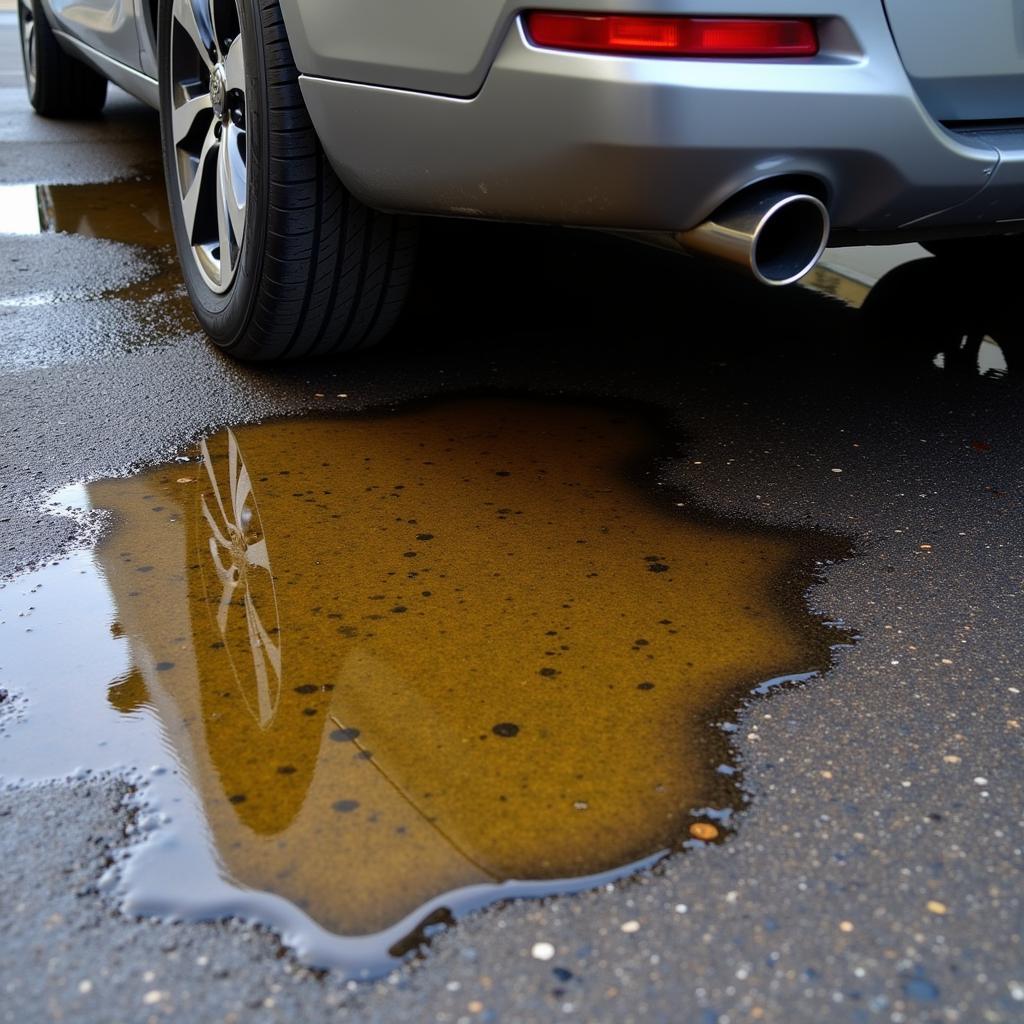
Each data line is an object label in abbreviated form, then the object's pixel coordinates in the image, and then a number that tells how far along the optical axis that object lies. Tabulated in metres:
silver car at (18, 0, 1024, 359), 1.96
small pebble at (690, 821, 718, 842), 1.57
